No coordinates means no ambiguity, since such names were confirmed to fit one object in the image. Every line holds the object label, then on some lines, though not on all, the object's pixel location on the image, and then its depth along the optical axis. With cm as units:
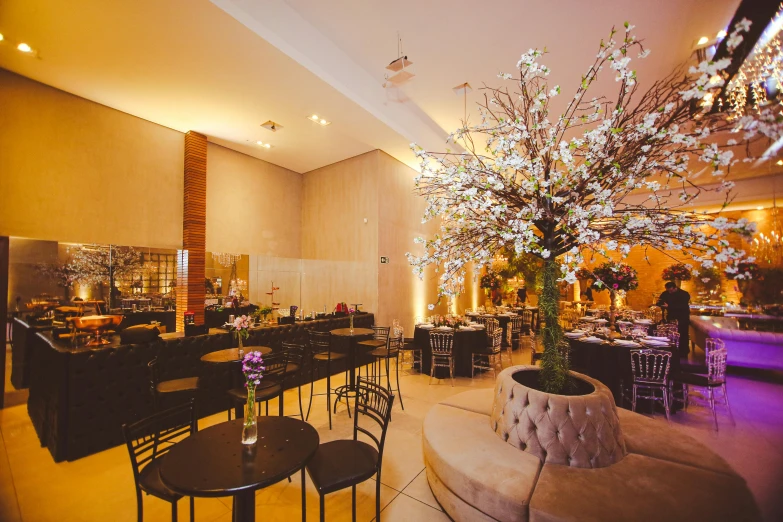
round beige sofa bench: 196
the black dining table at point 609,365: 474
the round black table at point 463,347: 627
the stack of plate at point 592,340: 500
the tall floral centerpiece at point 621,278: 604
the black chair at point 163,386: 347
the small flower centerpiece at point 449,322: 646
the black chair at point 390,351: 506
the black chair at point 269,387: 343
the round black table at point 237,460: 174
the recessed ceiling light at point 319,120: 599
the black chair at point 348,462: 221
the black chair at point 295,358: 412
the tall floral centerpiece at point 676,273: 871
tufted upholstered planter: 241
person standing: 705
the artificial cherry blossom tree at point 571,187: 206
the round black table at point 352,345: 484
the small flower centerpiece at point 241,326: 388
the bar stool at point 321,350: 475
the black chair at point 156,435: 206
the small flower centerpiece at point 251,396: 211
